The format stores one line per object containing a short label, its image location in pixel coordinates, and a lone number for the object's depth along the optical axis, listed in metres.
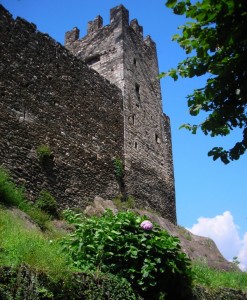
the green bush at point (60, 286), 4.24
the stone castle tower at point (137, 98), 15.26
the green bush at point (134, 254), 5.88
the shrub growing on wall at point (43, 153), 11.09
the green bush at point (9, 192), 9.02
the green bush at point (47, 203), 10.38
